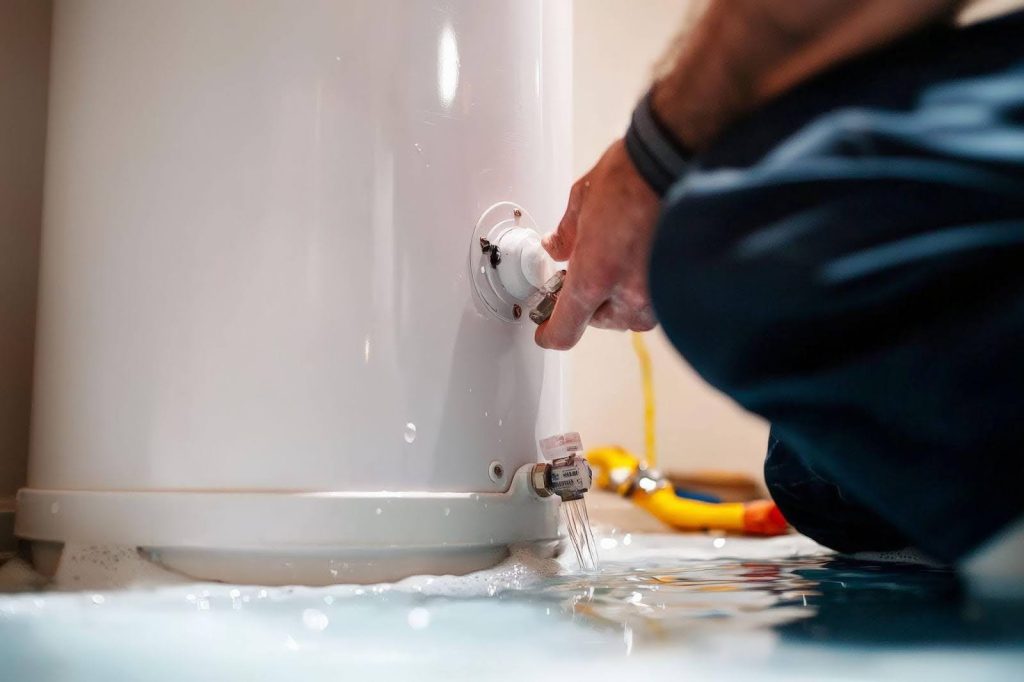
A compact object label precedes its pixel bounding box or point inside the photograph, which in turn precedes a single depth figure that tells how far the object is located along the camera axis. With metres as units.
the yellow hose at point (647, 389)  1.24
